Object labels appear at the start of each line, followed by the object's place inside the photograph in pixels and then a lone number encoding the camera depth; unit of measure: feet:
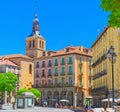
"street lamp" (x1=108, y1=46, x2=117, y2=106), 42.25
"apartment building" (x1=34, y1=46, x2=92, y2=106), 144.37
